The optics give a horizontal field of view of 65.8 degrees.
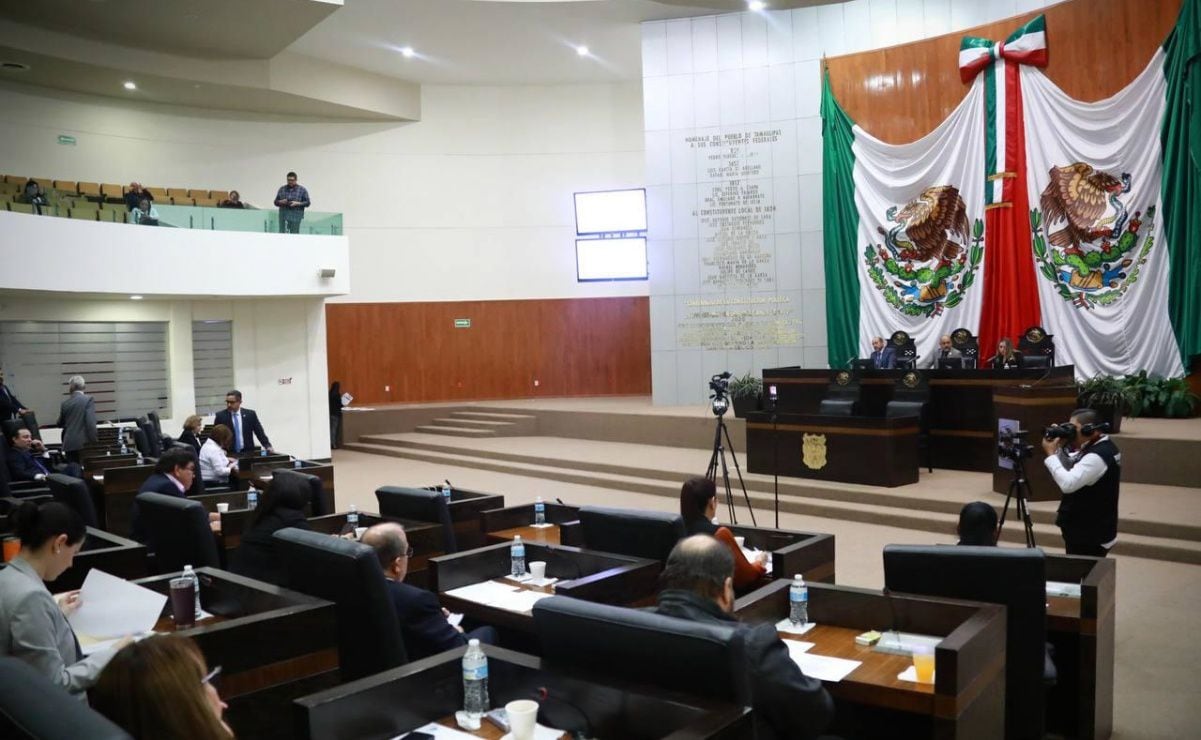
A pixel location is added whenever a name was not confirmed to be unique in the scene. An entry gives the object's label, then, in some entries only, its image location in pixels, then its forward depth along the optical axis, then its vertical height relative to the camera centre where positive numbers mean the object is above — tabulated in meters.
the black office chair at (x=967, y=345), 10.64 -0.22
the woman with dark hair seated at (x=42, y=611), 2.70 -0.78
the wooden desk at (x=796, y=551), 4.11 -1.05
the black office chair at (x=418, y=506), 5.25 -0.98
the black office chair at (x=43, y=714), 1.68 -0.69
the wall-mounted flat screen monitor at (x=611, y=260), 18.17 +1.48
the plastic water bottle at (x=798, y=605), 3.44 -1.02
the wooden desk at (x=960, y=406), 9.20 -0.82
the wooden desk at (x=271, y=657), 2.96 -1.05
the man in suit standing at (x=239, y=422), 9.64 -0.83
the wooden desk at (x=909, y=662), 2.71 -1.08
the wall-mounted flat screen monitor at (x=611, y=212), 18.11 +2.41
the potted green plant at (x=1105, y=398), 8.62 -0.71
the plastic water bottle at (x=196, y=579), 3.66 -0.94
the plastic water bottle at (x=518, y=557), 4.38 -1.04
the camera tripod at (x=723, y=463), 7.69 -1.10
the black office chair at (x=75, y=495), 6.01 -0.96
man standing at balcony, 13.02 +1.91
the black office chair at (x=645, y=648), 2.25 -0.81
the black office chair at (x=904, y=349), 11.41 -0.26
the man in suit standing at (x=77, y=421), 9.08 -0.72
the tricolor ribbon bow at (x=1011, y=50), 11.40 +3.47
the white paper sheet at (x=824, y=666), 2.91 -1.09
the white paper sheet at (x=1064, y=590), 3.84 -1.11
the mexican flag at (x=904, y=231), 12.23 +1.35
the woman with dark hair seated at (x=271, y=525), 4.36 -0.88
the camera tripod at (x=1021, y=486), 5.45 -1.05
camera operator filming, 4.87 -0.85
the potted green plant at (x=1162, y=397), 9.73 -0.80
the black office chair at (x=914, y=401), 9.59 -0.77
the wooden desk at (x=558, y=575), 3.74 -1.06
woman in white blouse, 7.61 -0.99
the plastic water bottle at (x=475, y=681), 2.58 -0.95
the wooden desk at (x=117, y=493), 7.31 -1.16
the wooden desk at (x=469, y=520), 5.71 -1.13
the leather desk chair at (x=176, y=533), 4.75 -0.98
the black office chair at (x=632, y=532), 4.18 -0.92
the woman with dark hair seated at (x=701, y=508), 4.14 -0.80
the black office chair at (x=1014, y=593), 3.26 -0.96
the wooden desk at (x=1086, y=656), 3.51 -1.30
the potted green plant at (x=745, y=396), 12.27 -0.85
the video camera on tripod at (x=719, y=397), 7.57 -0.53
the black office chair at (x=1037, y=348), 10.02 -0.26
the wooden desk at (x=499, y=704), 2.23 -0.95
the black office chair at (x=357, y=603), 3.24 -0.93
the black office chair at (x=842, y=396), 10.06 -0.73
